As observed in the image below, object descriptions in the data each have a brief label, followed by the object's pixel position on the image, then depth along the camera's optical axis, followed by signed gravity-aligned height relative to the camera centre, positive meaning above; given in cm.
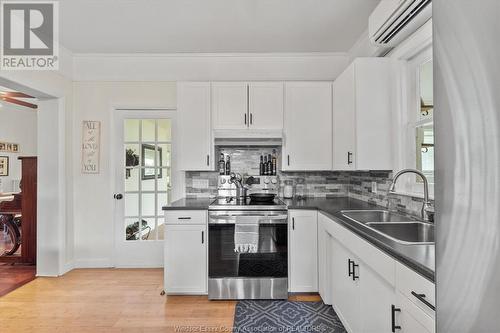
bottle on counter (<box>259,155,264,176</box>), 354 +3
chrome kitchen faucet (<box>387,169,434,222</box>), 173 -15
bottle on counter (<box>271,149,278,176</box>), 353 +5
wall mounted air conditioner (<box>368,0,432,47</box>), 188 +105
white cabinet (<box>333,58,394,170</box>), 244 +47
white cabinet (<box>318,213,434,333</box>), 119 -66
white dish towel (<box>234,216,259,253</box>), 271 -62
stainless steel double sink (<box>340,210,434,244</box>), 181 -40
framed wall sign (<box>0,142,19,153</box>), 606 +48
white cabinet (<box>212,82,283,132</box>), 321 +72
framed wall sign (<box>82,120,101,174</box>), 362 +25
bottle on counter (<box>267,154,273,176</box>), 353 +1
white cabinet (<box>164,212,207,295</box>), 280 -84
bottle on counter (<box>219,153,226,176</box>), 353 +3
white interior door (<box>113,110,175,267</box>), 366 -14
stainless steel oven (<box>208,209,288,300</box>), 276 -86
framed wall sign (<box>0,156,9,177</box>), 611 +8
